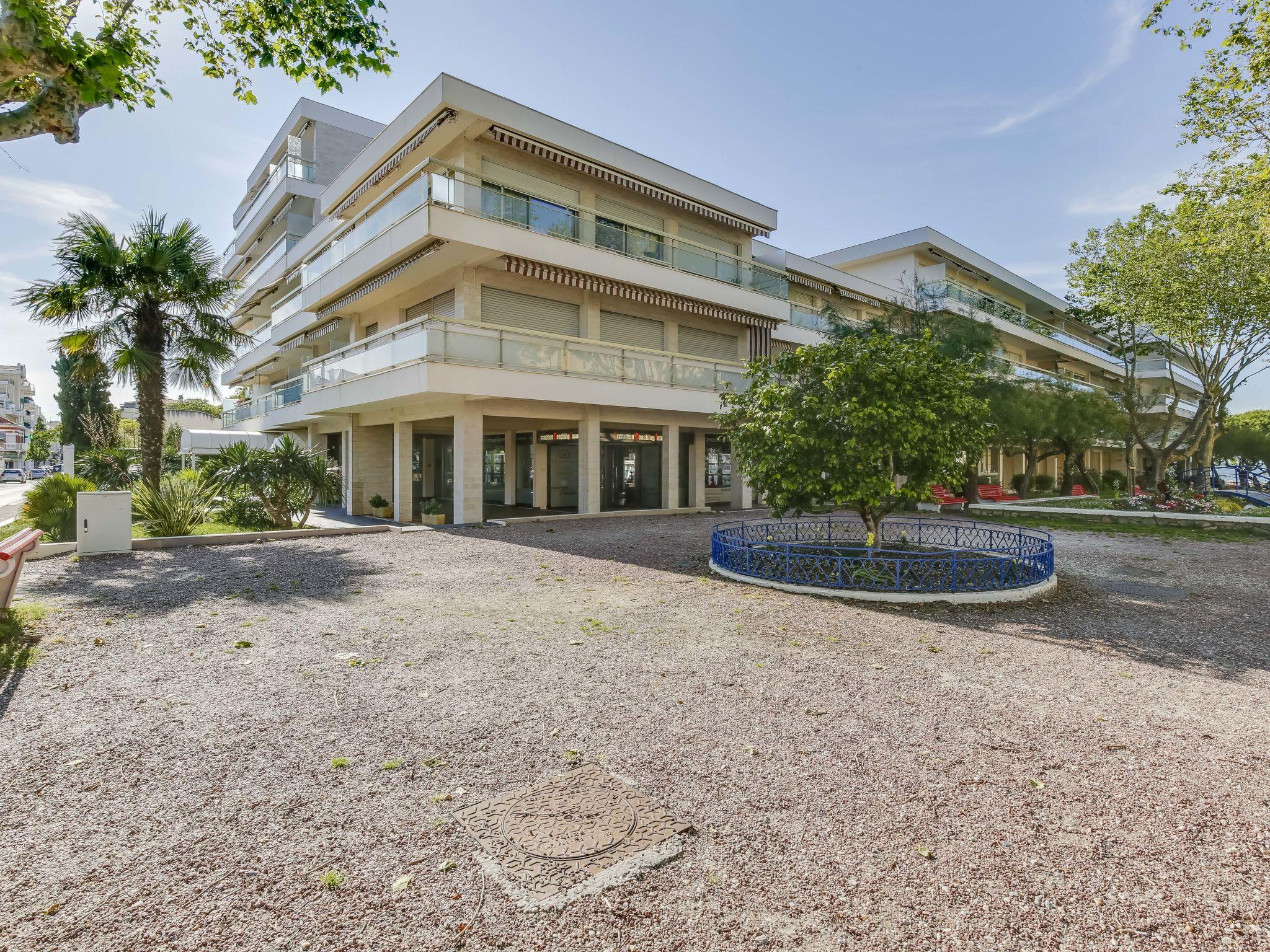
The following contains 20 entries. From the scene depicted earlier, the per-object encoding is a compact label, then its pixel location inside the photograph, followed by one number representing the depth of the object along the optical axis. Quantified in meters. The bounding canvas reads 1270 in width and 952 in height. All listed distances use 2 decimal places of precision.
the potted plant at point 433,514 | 17.50
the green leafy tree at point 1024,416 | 23.62
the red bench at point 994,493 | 28.92
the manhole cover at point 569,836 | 2.76
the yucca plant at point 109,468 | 19.77
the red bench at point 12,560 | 6.20
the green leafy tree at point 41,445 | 83.88
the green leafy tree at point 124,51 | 6.55
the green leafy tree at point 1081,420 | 27.38
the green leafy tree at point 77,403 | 45.17
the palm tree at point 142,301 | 14.87
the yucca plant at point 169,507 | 13.06
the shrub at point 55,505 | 13.32
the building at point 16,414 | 101.19
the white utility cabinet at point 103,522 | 11.09
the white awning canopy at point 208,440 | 31.86
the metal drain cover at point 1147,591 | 9.02
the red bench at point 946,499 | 24.25
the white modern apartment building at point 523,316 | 16.27
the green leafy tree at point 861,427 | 9.07
